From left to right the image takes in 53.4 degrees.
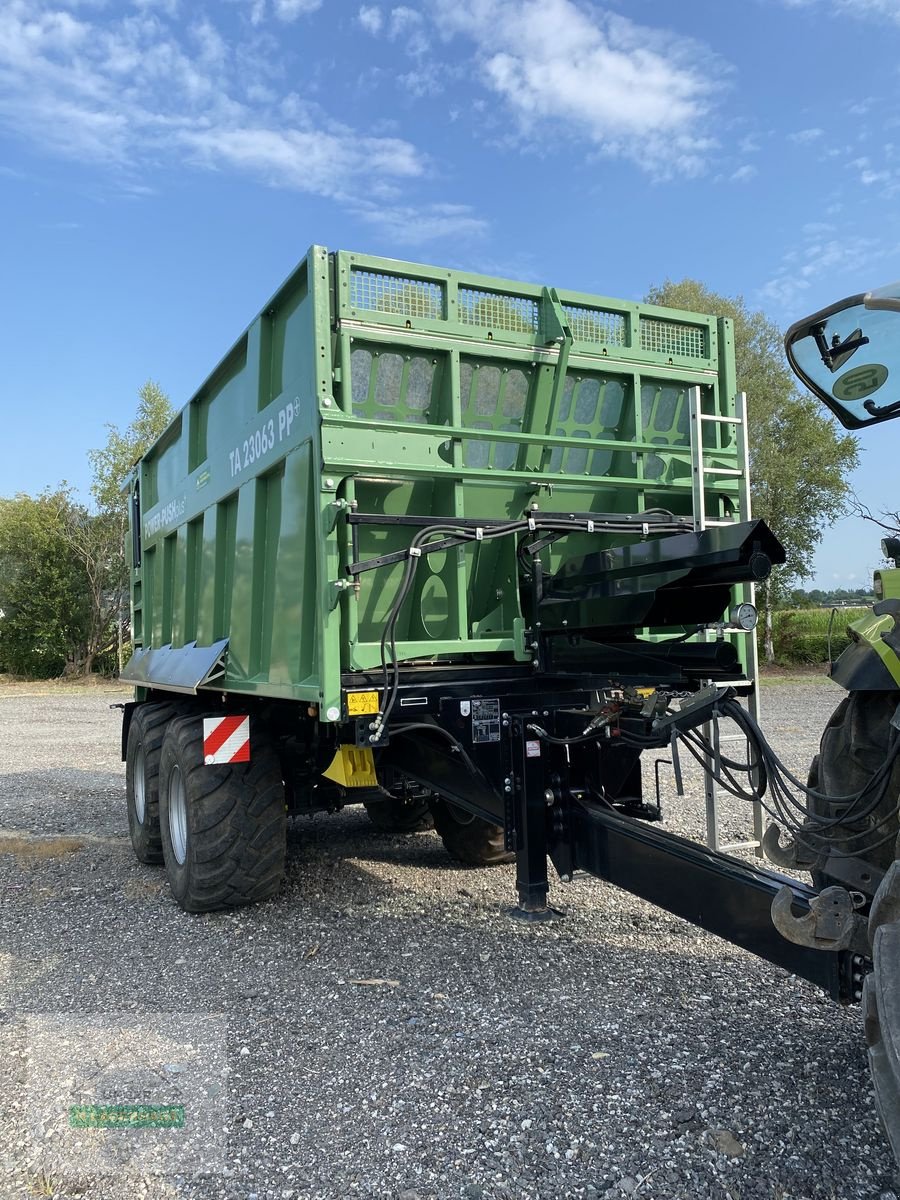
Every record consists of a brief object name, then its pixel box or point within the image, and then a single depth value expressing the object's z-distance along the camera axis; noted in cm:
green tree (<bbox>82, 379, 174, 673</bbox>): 2973
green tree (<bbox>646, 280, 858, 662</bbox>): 2553
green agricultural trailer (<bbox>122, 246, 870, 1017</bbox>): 352
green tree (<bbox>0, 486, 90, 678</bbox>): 2967
